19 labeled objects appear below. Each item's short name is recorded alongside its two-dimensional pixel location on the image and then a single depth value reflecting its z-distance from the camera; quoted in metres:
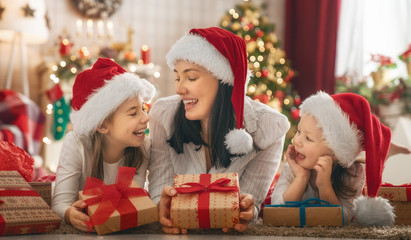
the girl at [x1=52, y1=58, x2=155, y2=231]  1.74
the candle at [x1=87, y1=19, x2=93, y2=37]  5.02
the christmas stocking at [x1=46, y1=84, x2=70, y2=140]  4.08
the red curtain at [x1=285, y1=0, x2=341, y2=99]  5.02
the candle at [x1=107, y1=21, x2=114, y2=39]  5.15
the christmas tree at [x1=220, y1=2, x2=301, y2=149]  4.69
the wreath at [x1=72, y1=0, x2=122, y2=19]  5.12
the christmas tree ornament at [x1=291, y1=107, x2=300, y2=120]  4.53
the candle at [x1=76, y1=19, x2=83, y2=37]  5.08
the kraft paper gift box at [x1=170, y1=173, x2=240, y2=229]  1.40
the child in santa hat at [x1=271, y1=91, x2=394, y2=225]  1.58
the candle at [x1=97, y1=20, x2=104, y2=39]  5.18
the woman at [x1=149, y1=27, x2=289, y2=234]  1.79
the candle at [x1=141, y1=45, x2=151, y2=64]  4.82
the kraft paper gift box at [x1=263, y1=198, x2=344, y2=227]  1.52
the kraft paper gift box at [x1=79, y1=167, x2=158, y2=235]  1.42
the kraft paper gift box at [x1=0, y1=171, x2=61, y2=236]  1.40
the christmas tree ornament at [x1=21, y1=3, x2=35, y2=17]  4.11
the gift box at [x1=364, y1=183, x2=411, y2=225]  1.70
